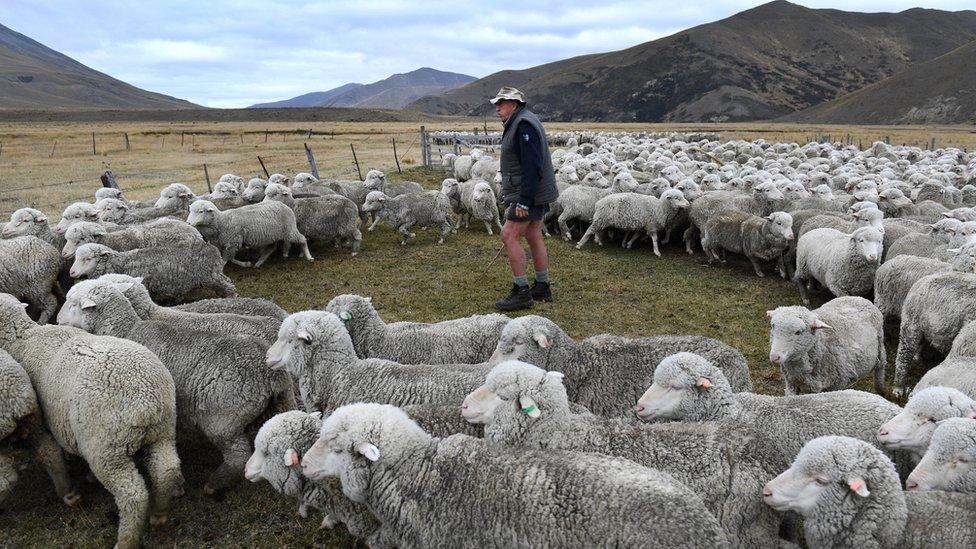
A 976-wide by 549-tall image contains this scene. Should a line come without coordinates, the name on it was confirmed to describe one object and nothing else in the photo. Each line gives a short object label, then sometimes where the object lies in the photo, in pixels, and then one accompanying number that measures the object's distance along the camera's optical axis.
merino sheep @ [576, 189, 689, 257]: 12.48
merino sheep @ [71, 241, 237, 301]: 7.88
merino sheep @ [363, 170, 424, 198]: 15.73
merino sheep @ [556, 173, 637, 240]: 13.70
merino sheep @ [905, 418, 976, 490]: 3.70
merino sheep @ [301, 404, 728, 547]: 3.10
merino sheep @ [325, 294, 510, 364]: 5.94
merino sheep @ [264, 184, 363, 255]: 12.24
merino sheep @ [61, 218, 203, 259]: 8.48
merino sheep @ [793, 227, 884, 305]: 8.23
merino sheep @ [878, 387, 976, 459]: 3.98
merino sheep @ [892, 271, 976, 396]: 6.16
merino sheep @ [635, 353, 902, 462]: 4.24
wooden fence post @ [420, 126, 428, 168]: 27.07
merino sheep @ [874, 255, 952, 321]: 7.36
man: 8.31
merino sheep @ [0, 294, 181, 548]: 4.27
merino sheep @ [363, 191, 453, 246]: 13.53
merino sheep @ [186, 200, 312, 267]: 10.59
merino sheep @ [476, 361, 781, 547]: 3.60
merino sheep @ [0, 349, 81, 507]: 4.42
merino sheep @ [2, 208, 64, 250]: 9.10
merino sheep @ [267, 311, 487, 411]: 4.86
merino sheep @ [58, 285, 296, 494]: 4.89
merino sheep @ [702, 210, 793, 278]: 10.33
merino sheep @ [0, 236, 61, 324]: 7.83
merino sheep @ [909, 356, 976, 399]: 4.63
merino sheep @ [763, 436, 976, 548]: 3.32
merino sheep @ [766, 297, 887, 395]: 5.72
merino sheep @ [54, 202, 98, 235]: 9.79
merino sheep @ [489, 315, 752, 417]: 5.16
